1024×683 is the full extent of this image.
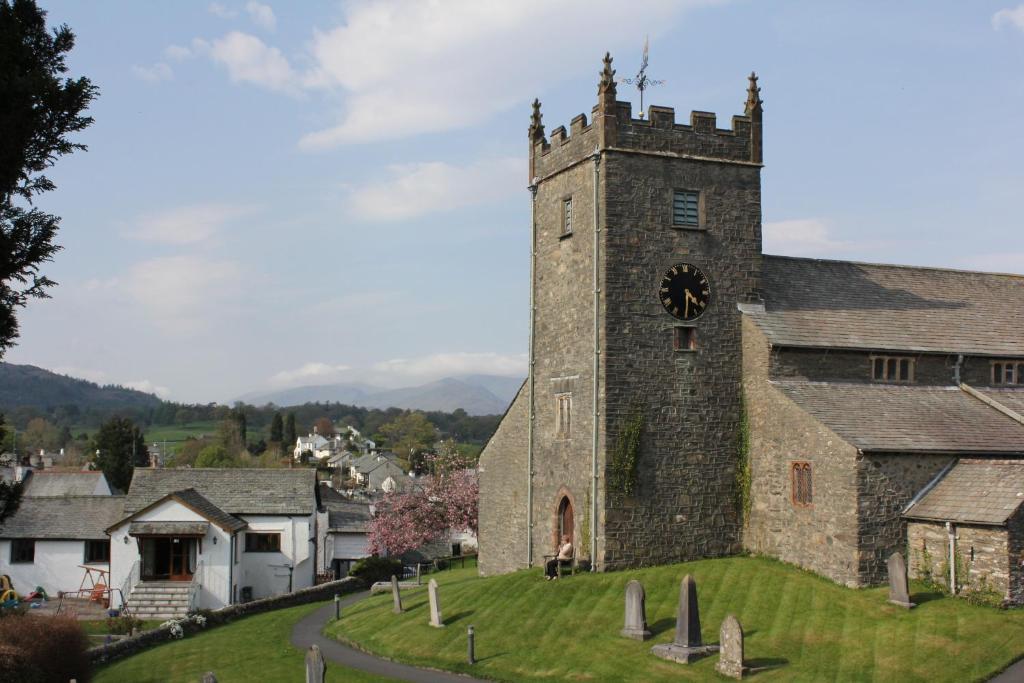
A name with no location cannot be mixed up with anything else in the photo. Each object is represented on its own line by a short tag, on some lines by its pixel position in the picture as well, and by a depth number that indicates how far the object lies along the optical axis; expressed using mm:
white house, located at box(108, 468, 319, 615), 46031
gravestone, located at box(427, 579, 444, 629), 29844
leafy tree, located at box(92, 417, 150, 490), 93750
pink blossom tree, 57500
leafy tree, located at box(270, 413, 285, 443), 169500
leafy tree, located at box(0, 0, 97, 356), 16812
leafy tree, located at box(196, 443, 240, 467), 107875
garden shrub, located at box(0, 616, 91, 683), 20641
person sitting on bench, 30484
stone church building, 30000
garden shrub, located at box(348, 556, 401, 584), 52469
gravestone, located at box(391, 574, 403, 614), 33312
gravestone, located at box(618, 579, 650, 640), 25781
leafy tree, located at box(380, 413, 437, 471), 155625
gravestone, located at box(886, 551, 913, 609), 26094
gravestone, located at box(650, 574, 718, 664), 24094
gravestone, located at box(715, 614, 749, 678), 22578
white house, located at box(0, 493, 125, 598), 50844
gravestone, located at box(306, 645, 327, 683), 20844
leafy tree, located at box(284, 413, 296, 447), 164750
